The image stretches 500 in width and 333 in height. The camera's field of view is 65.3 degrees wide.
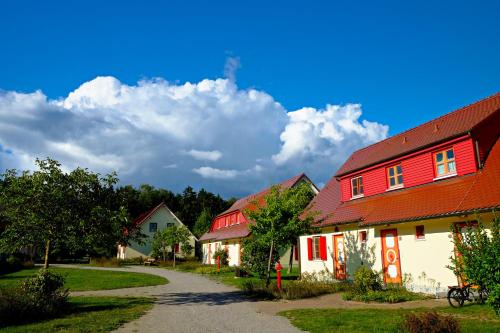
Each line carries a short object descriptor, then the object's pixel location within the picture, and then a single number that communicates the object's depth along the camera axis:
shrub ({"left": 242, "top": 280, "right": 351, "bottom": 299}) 15.68
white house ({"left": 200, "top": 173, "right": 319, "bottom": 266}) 35.94
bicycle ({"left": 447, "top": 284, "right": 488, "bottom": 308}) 11.88
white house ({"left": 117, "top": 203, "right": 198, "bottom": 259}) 49.31
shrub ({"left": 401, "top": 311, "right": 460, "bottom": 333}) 7.57
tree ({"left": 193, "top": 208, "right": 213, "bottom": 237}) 57.47
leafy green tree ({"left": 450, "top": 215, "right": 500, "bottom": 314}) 7.56
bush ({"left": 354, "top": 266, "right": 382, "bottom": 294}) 15.27
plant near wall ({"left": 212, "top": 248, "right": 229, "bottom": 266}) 37.91
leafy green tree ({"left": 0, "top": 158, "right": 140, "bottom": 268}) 13.88
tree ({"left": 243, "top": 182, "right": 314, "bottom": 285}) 17.48
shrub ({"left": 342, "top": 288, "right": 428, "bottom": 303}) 13.88
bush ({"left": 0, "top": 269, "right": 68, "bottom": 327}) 10.96
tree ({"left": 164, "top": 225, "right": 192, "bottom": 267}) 44.00
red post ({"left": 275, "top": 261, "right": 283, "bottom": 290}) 16.72
